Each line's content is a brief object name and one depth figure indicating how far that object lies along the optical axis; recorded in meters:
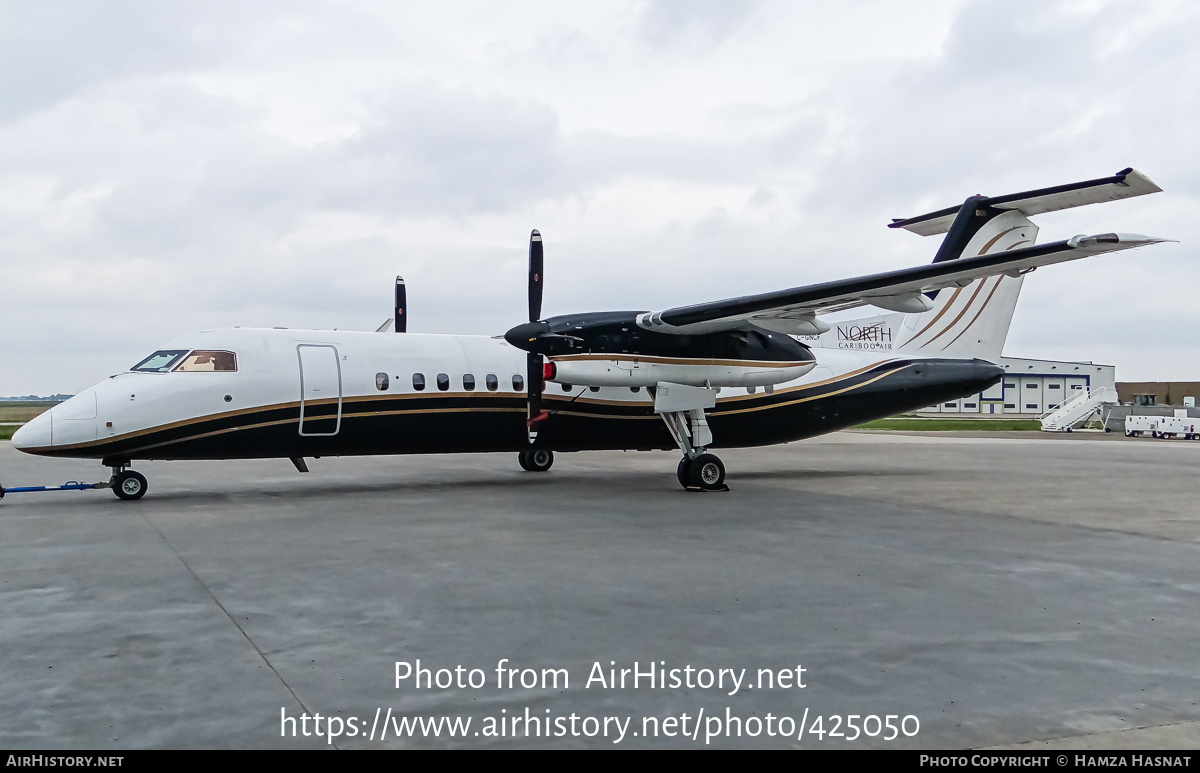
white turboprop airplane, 13.62
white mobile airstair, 47.16
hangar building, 76.44
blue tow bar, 13.52
